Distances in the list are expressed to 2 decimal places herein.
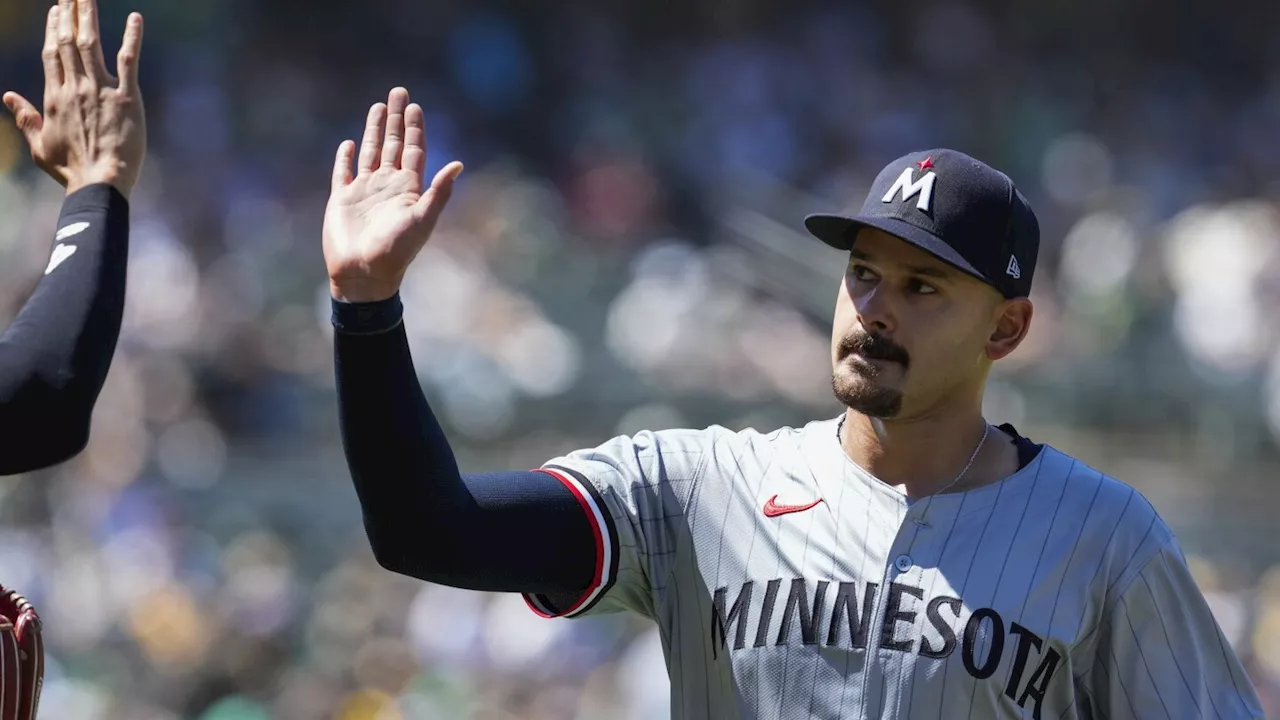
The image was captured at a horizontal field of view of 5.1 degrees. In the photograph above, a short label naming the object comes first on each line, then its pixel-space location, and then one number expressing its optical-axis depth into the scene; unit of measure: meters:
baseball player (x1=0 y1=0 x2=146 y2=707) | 12.42
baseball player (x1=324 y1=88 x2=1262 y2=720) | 12.61
